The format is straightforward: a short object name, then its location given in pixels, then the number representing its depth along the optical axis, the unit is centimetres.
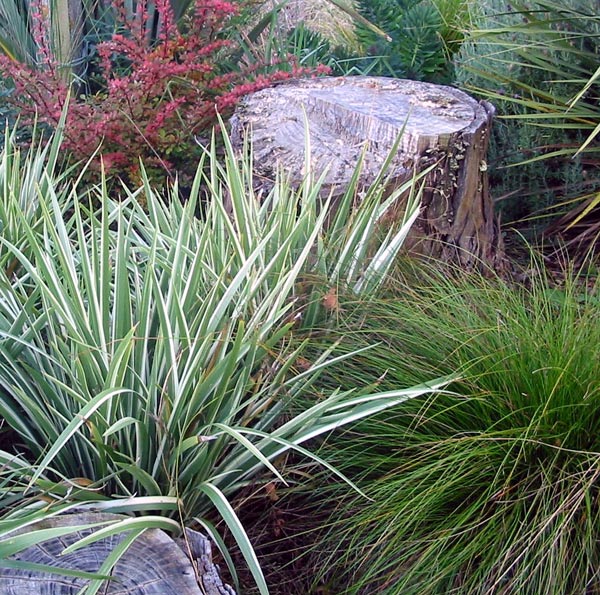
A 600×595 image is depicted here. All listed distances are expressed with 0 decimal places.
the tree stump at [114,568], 142
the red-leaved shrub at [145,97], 358
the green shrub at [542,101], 353
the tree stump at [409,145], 294
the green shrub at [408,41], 462
